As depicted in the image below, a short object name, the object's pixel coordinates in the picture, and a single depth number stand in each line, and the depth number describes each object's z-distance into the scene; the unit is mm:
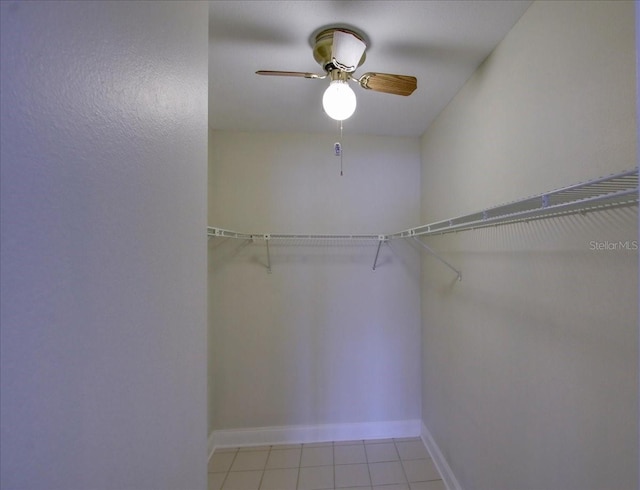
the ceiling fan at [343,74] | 1226
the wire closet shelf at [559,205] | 606
